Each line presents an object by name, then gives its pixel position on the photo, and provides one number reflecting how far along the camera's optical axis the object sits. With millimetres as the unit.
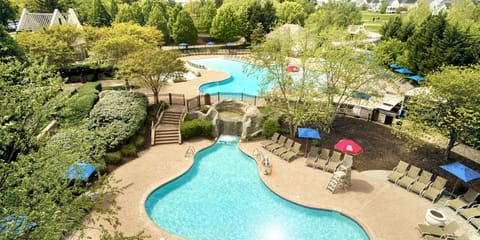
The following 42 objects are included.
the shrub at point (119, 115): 18203
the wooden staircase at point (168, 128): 20531
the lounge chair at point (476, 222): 12396
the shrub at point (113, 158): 17000
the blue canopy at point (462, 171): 13469
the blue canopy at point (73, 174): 7705
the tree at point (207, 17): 56688
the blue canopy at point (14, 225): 5746
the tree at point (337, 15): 61188
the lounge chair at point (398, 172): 15773
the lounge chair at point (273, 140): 20109
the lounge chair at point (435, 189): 14252
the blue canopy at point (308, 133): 17781
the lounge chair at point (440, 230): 11602
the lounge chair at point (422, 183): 14777
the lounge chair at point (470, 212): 12766
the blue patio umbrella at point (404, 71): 30866
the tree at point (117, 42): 26516
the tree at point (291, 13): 65188
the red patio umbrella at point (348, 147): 15119
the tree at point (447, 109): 15117
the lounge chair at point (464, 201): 13484
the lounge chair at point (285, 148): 18812
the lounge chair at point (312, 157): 17469
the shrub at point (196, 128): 20656
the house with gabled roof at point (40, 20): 41062
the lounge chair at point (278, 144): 19386
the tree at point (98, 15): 54031
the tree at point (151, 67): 21812
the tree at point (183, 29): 51906
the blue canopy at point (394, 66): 33544
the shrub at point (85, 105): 19703
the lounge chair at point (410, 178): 15305
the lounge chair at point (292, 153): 18250
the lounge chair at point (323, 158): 17219
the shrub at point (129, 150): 17938
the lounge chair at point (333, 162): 16912
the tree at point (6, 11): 53659
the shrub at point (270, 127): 20719
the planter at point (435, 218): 11930
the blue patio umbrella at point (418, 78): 28612
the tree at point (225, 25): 53125
